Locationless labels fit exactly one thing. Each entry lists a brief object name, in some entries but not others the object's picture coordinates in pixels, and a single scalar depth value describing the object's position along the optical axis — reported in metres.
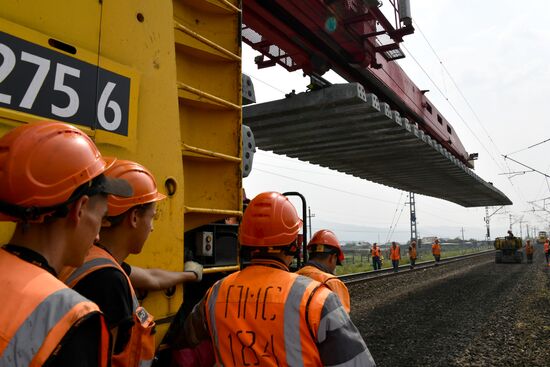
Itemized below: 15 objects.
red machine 5.12
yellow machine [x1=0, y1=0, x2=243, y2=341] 1.84
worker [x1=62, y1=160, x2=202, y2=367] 1.54
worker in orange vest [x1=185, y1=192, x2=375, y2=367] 1.77
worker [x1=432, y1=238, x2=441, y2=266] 26.00
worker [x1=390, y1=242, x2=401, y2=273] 20.17
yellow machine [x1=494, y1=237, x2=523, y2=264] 25.83
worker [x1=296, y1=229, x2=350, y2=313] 3.77
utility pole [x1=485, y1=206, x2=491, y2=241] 63.57
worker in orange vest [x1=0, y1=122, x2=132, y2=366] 0.97
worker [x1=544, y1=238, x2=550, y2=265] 23.22
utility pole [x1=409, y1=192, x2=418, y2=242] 39.56
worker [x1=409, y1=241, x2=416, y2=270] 22.66
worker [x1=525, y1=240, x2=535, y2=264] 27.08
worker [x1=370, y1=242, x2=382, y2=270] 22.45
